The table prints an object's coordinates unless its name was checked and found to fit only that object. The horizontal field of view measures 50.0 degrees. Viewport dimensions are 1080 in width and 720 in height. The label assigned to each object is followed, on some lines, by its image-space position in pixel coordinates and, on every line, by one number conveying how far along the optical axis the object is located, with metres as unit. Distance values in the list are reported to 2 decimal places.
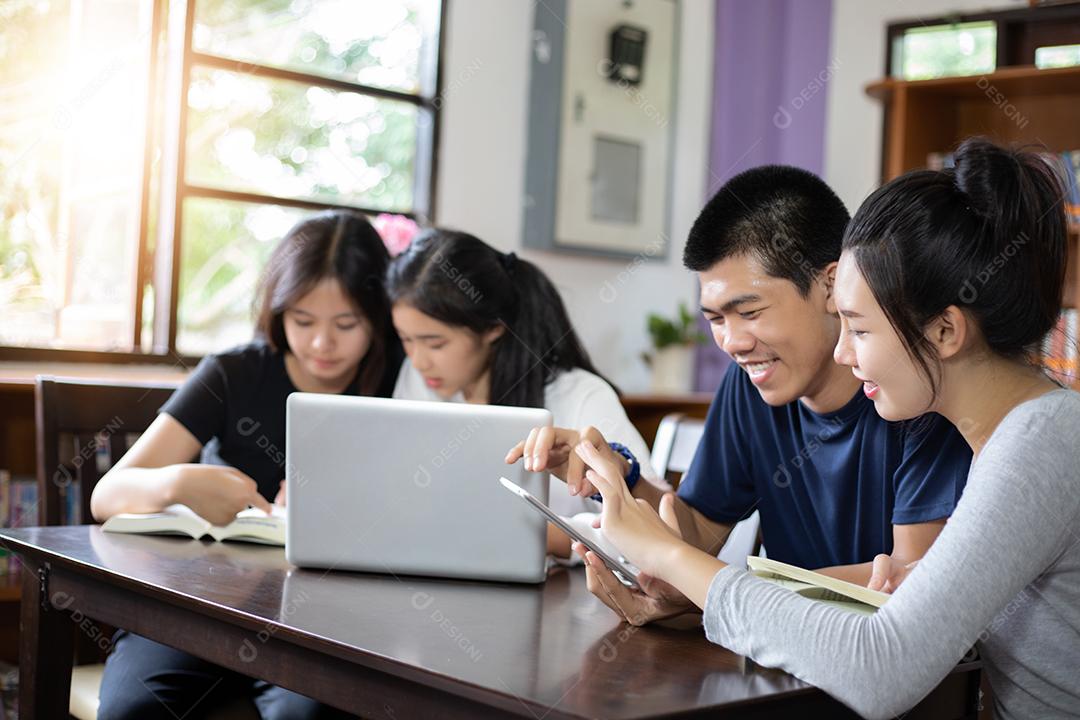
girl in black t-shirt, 2.00
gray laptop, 1.38
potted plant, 4.20
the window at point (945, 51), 3.92
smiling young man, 1.44
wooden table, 0.94
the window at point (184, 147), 3.09
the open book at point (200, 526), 1.62
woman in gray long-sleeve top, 0.99
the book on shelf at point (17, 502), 2.78
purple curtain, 4.46
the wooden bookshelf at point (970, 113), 3.69
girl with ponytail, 1.99
